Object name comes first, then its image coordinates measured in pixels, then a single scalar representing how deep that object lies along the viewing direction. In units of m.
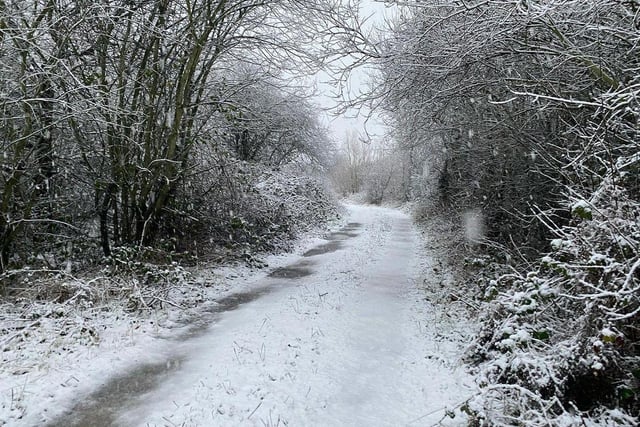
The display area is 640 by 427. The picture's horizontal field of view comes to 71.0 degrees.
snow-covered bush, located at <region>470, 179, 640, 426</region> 3.80
